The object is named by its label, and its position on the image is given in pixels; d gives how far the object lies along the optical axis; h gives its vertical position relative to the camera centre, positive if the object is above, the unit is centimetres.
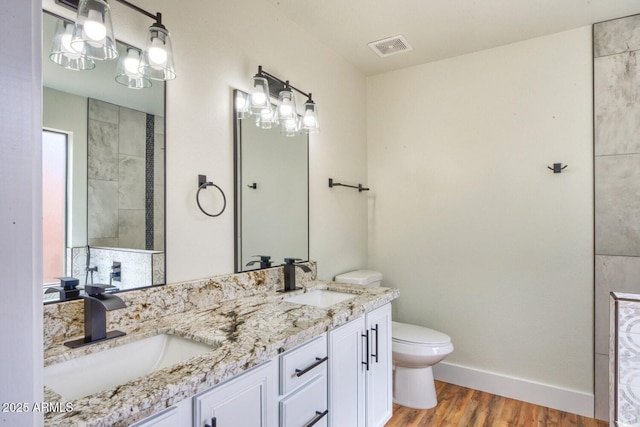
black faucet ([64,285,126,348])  107 -32
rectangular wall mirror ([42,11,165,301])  113 +13
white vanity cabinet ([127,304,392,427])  94 -64
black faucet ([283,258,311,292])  194 -35
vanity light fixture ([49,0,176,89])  112 +59
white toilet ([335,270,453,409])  226 -100
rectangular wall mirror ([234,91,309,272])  181 +11
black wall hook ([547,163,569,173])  234 +31
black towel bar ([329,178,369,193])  258 +22
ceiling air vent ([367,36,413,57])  246 +124
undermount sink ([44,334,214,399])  98 -48
